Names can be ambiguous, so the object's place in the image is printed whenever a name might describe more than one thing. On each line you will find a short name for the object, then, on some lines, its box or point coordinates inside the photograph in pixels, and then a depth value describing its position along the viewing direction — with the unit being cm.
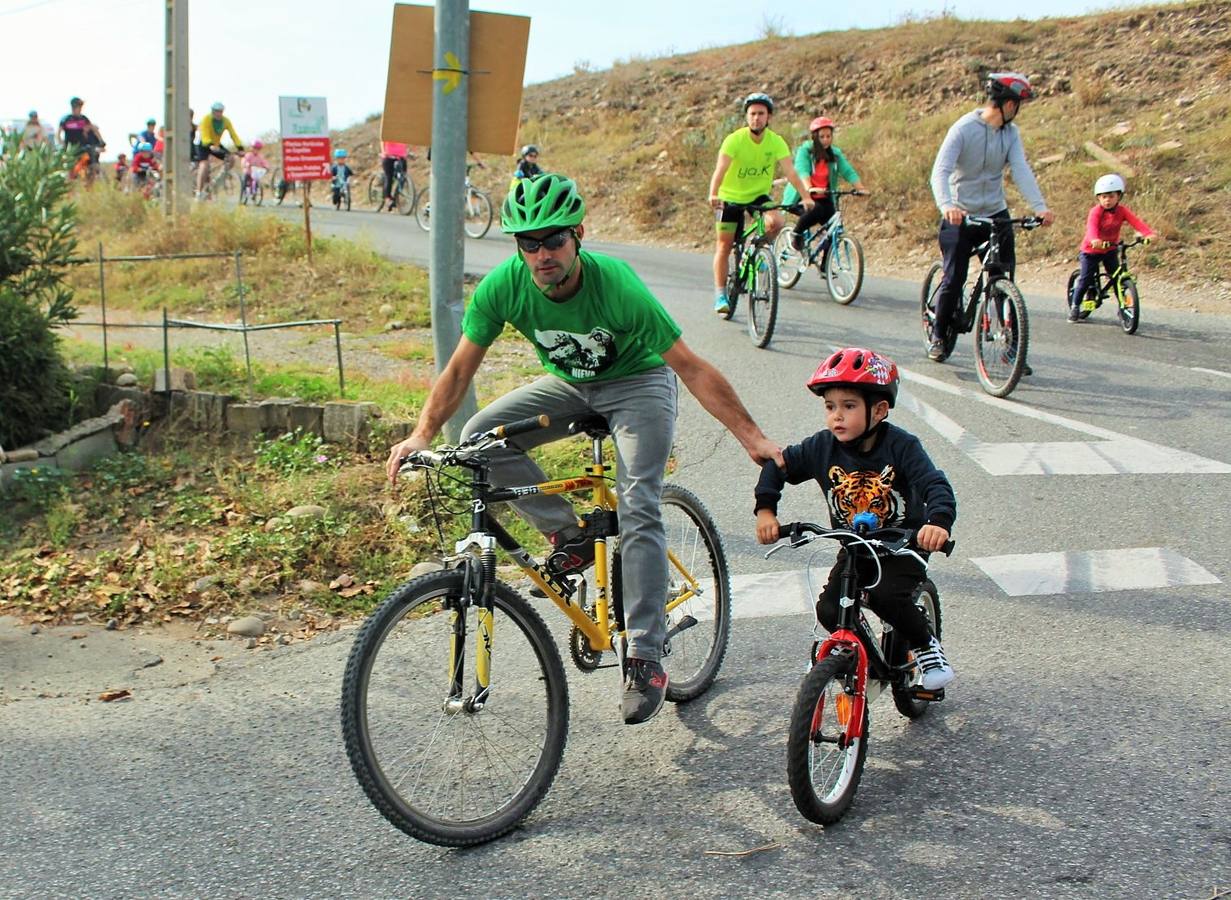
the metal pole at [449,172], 689
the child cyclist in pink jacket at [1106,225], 1189
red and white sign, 1675
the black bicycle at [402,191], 2995
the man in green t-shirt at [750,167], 1145
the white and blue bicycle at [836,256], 1334
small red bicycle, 369
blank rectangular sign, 692
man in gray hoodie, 926
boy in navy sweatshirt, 402
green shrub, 930
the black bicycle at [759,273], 1120
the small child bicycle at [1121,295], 1167
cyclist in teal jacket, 1337
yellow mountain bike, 362
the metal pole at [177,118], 1838
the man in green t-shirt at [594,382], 414
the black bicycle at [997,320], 910
